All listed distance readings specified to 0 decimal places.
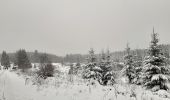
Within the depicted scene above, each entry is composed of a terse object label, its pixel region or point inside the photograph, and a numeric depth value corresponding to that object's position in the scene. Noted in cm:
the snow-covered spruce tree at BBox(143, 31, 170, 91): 1183
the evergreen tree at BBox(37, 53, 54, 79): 1712
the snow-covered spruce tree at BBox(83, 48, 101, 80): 1861
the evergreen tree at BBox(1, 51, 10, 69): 6453
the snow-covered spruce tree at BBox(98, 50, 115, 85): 1998
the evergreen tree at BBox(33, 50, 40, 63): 10563
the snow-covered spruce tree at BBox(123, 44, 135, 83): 2319
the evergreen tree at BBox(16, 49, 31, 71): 4480
